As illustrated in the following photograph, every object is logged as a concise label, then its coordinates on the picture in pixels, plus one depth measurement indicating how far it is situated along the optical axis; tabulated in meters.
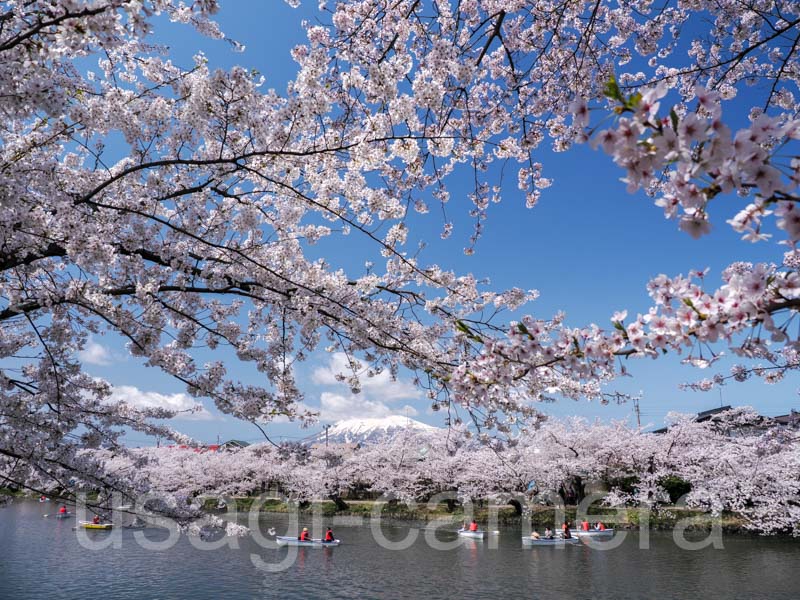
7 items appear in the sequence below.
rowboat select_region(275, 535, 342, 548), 21.52
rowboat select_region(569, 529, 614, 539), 22.08
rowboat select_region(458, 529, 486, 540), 22.64
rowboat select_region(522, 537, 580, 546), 20.70
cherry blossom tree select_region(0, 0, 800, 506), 2.09
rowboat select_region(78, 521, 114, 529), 24.92
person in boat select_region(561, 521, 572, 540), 21.39
